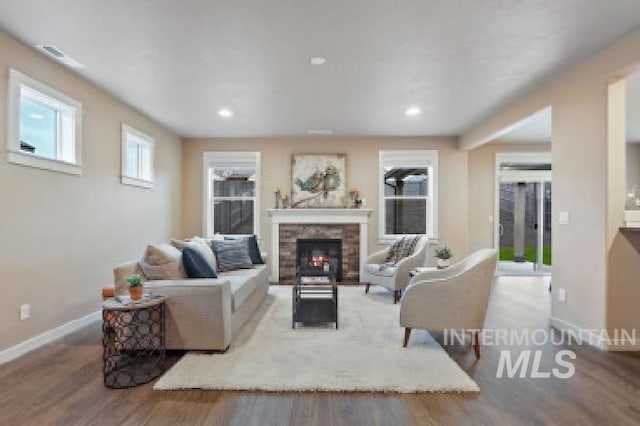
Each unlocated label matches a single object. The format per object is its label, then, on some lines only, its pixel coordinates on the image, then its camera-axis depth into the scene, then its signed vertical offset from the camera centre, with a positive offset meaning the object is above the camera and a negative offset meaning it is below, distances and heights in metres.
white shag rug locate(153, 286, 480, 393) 2.49 -1.17
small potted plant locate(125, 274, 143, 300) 2.71 -0.55
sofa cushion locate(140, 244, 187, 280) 3.21 -0.46
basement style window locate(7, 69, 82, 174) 3.05 +0.84
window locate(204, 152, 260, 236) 6.80 +0.42
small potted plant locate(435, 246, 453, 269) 4.25 -0.50
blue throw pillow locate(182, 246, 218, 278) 3.37 -0.47
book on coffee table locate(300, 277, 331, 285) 4.00 -0.74
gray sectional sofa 2.96 -0.79
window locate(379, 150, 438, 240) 6.73 +0.37
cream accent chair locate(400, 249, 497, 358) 3.07 -0.73
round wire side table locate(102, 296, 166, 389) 2.68 -1.02
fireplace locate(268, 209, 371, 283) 6.58 -0.37
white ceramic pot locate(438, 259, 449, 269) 4.27 -0.57
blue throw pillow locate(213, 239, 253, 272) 4.64 -0.54
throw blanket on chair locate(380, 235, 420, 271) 5.36 -0.53
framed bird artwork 6.69 +0.65
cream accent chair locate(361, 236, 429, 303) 4.87 -0.79
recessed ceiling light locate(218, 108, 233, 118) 5.01 +1.44
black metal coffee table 3.83 -1.03
